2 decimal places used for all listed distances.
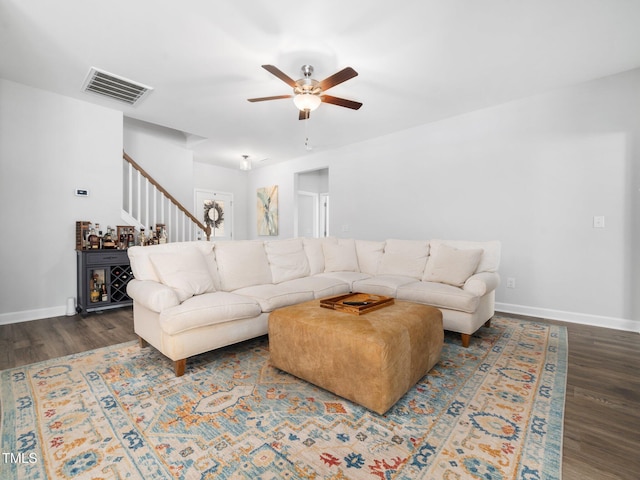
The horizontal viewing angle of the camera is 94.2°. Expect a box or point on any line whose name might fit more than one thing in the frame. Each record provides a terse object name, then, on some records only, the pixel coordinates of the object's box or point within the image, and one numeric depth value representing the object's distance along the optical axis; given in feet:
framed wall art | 22.80
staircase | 14.10
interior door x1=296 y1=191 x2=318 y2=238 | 24.09
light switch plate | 10.34
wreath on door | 23.22
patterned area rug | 4.08
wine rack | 11.49
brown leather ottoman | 5.13
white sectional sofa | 6.95
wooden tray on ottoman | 6.58
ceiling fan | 8.45
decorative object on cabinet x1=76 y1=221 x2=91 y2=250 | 11.91
